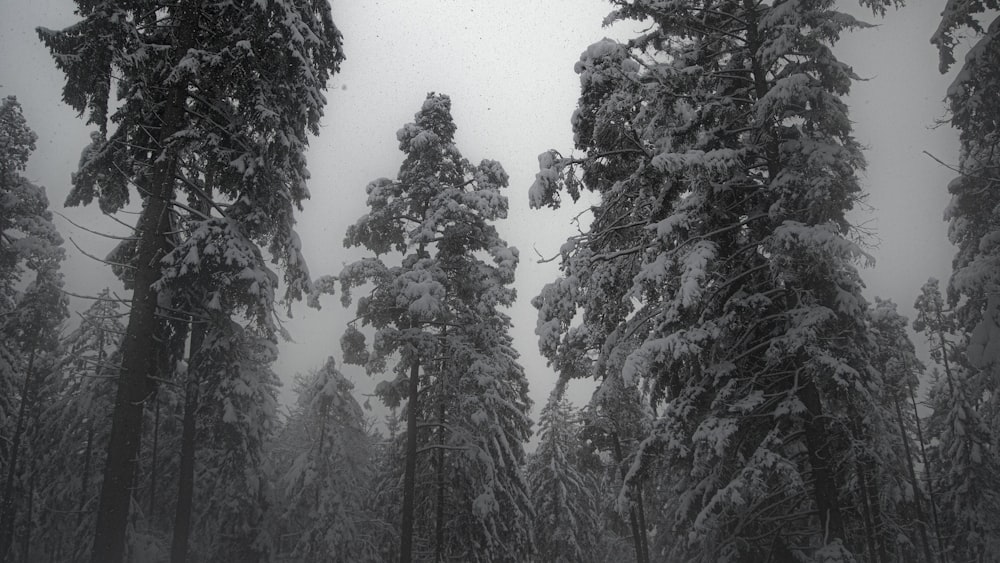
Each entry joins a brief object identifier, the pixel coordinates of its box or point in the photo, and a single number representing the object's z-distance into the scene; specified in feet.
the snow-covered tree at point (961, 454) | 69.31
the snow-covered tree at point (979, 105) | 20.55
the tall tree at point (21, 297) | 56.90
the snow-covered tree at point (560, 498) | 92.84
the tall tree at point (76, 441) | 60.03
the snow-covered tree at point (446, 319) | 44.86
